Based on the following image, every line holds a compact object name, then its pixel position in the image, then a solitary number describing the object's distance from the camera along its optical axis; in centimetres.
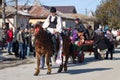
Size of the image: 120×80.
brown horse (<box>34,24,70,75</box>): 1548
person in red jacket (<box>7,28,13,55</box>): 2629
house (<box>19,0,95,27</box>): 6159
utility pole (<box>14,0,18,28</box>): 4744
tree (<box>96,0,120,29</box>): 7306
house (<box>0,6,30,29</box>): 4963
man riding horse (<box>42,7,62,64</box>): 1617
